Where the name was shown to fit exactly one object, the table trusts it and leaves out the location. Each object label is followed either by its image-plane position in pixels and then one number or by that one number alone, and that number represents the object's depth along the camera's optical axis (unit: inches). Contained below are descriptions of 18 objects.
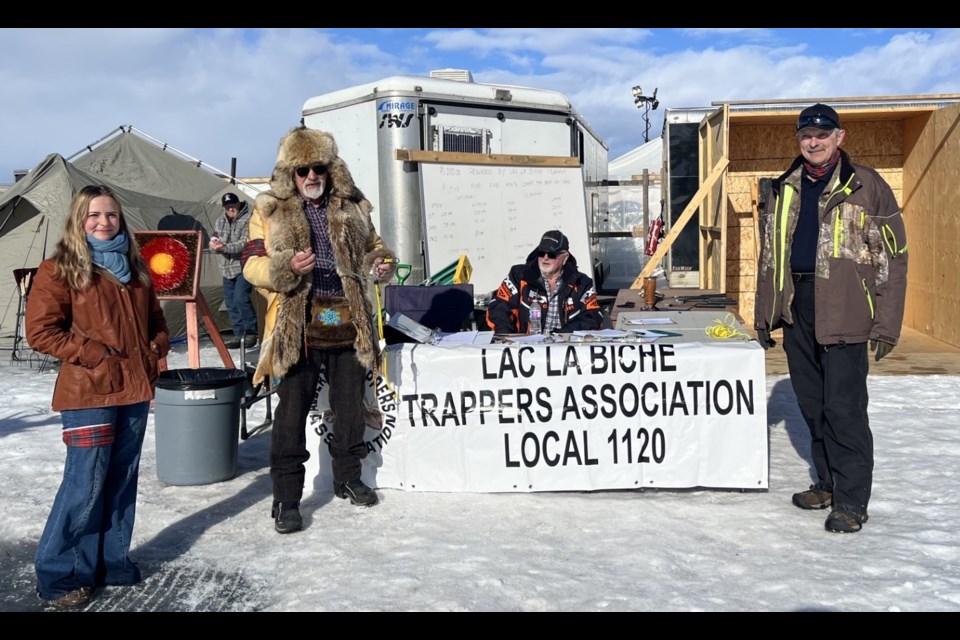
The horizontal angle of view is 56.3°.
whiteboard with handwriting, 378.6
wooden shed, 387.9
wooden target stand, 280.5
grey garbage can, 207.9
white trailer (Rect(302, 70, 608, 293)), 371.9
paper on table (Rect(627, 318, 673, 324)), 232.7
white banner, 195.5
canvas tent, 440.8
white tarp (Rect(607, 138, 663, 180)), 1133.2
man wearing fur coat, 176.4
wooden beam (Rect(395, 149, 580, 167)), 370.0
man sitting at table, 230.7
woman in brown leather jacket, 141.1
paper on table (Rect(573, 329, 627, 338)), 208.4
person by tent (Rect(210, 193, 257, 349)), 398.6
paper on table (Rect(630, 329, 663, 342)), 206.1
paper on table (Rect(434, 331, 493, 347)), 207.2
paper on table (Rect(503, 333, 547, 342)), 208.2
